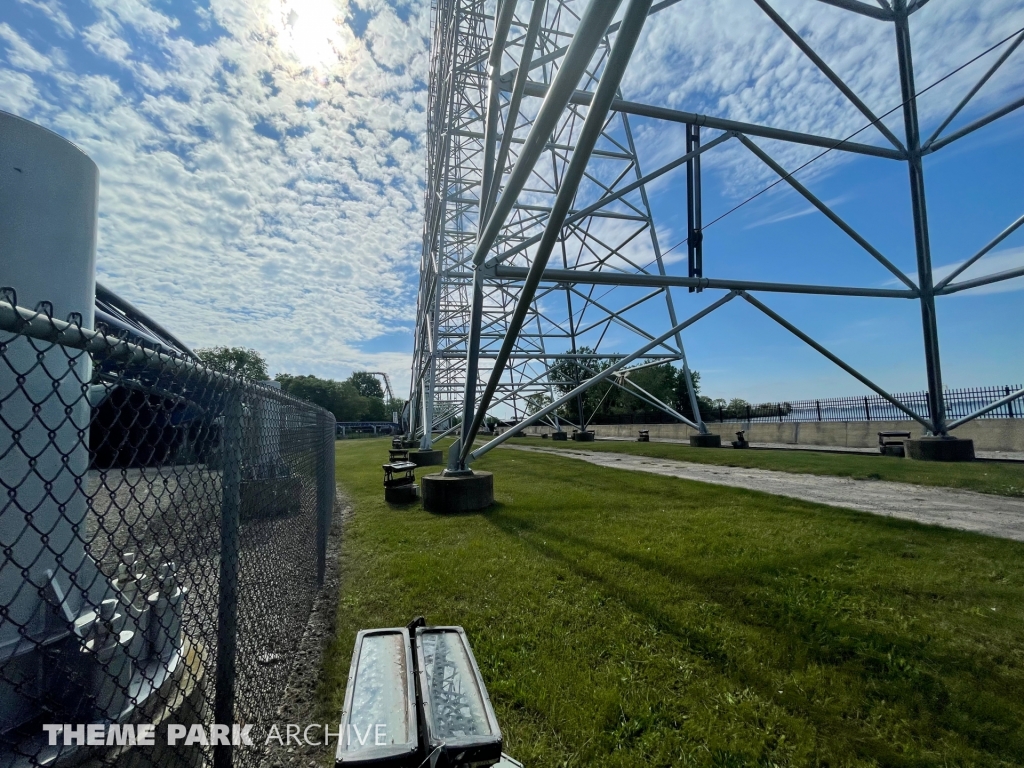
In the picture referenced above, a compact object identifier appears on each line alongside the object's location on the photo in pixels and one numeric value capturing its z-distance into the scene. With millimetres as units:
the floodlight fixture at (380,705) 1212
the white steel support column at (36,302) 1621
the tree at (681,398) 40231
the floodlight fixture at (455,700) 1234
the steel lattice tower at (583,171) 3334
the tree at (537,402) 26438
